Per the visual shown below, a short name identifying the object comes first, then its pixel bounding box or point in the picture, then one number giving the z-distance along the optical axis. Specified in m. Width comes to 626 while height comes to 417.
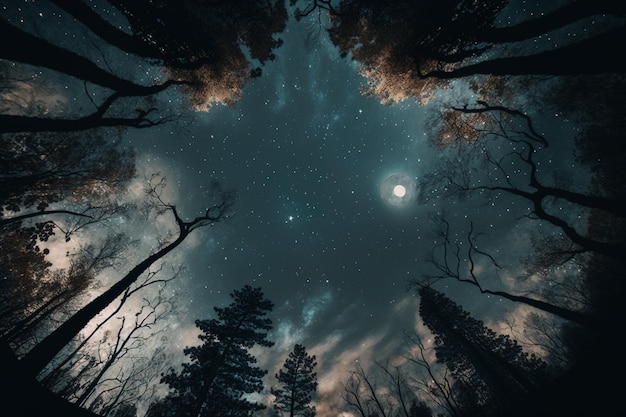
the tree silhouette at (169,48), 5.86
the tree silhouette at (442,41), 5.58
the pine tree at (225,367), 16.16
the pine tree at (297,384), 24.94
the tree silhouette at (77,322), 5.05
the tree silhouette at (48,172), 10.45
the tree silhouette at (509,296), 7.38
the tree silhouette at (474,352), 23.17
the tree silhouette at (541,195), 7.04
